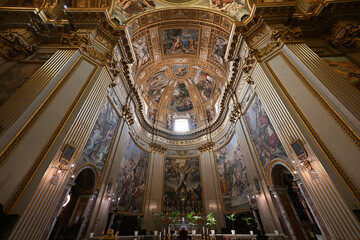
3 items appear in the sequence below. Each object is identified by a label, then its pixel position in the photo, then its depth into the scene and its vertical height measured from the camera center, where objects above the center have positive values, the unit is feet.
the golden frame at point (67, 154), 17.07 +7.75
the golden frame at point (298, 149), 17.30 +8.13
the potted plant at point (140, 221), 34.10 +2.68
